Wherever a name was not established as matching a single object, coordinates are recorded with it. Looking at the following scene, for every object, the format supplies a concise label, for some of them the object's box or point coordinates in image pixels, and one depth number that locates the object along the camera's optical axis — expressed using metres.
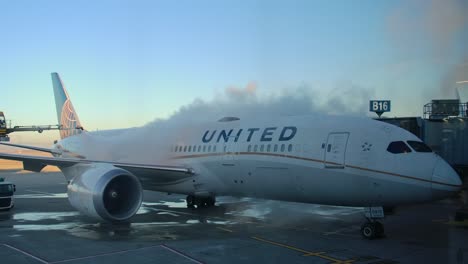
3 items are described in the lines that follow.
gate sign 27.74
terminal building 17.67
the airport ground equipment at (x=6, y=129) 48.51
